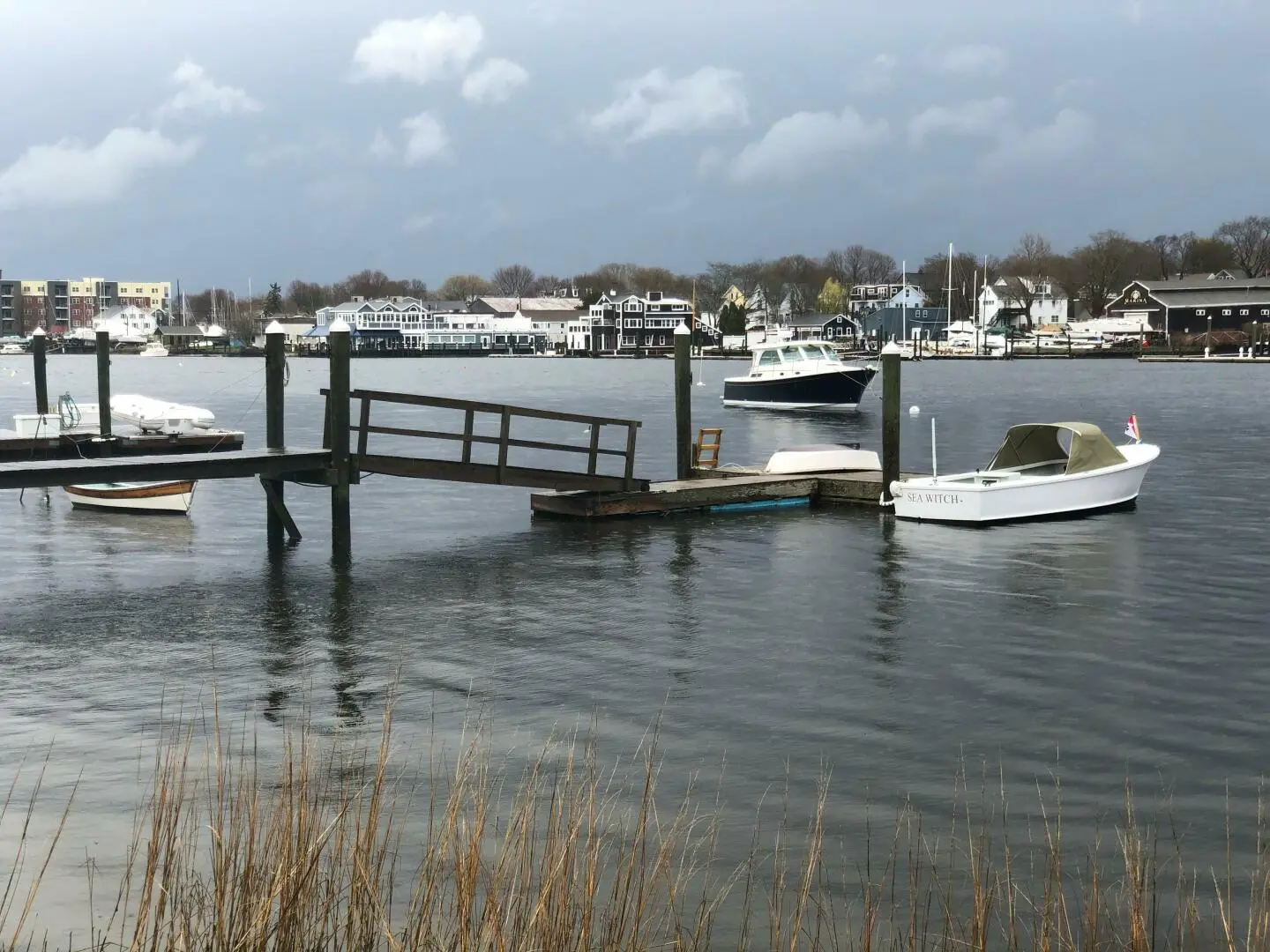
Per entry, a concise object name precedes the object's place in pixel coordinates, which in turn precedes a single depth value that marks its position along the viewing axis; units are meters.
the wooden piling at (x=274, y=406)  23.05
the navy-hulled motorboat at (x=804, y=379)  70.88
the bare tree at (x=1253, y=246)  194.62
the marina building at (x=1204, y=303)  155.50
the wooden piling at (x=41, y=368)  38.00
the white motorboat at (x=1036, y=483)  26.23
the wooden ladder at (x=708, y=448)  31.44
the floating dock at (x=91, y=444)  34.19
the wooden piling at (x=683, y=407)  30.20
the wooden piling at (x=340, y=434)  21.33
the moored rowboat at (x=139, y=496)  27.97
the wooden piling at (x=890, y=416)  26.95
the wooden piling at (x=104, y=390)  35.03
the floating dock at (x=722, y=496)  26.83
